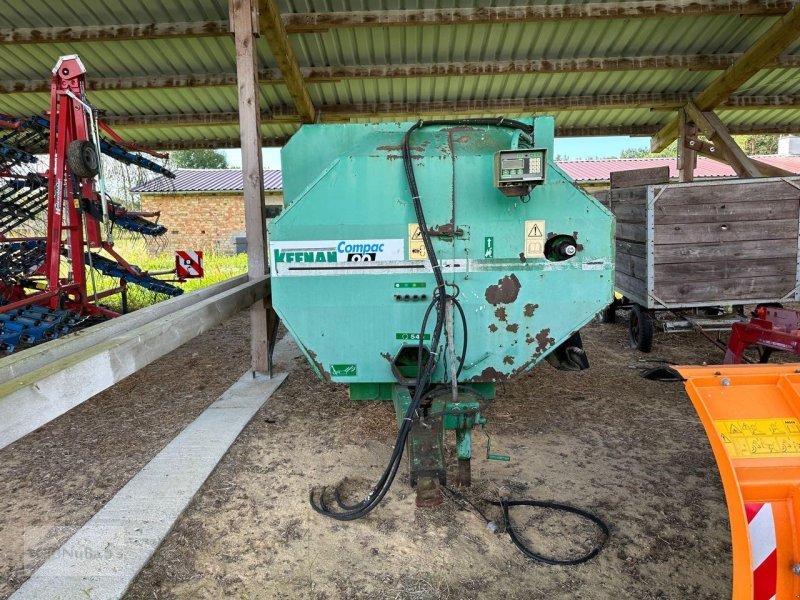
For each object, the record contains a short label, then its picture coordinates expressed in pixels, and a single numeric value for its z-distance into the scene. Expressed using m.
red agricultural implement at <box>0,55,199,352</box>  6.06
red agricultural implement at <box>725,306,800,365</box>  4.48
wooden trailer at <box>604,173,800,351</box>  5.71
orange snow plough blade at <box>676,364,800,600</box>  1.64
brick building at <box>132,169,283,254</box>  20.14
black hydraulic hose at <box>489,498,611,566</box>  2.53
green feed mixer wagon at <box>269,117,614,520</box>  3.22
